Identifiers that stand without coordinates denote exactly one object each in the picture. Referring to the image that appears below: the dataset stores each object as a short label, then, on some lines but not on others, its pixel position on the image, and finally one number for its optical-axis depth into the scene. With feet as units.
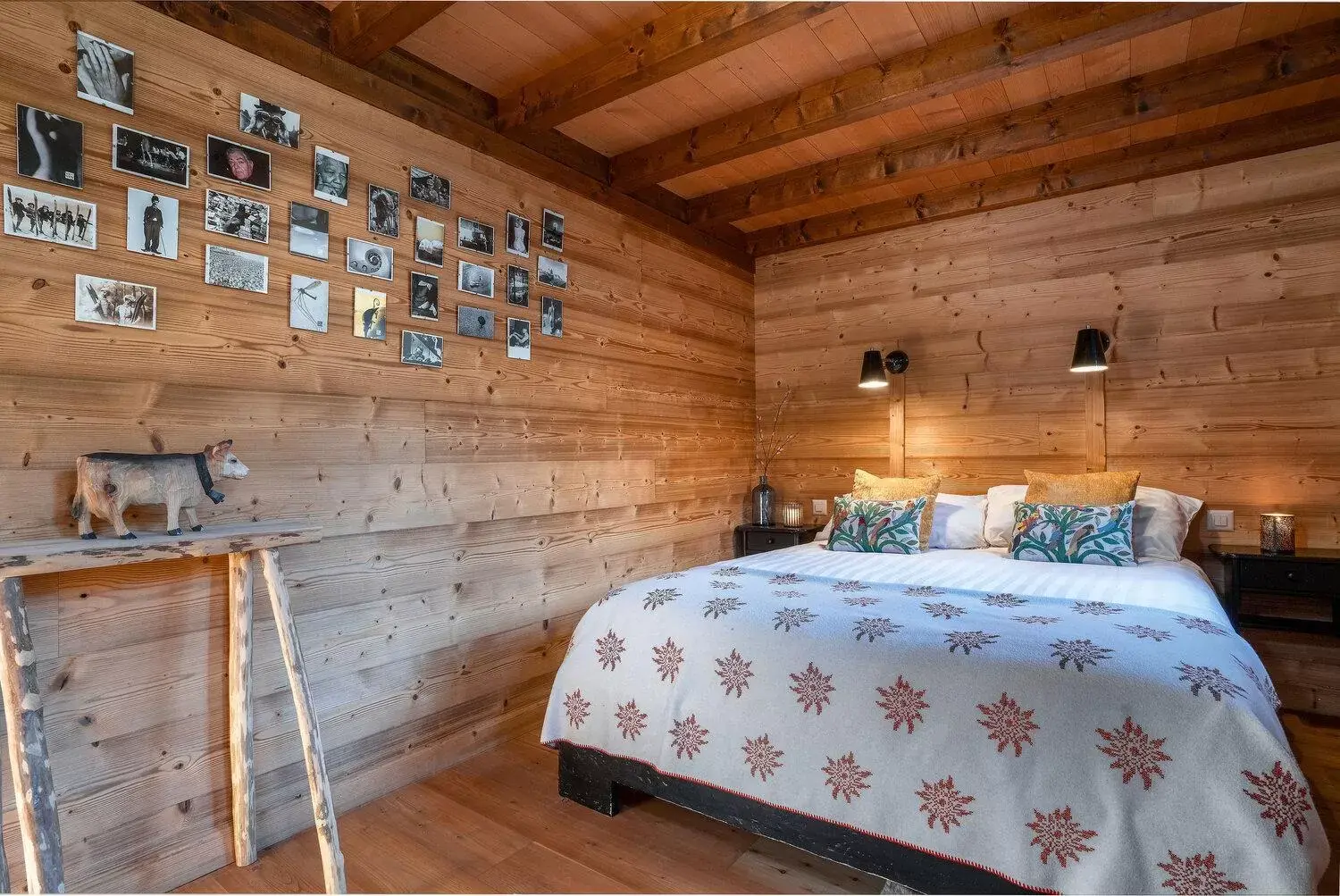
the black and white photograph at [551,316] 10.15
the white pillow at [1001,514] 11.05
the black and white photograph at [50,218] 5.51
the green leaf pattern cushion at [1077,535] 9.34
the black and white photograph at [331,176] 7.50
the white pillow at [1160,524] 9.82
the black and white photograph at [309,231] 7.29
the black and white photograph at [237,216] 6.66
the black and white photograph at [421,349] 8.30
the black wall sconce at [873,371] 13.03
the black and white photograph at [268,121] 6.92
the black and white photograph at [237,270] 6.64
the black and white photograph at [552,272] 10.14
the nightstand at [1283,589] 9.36
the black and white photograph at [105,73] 5.87
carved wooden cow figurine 5.46
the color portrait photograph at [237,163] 6.67
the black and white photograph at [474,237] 9.01
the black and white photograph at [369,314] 7.85
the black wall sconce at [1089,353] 10.86
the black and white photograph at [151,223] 6.14
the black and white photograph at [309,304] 7.25
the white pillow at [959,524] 11.24
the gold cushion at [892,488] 11.99
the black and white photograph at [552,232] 10.22
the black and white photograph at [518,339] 9.61
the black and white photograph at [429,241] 8.49
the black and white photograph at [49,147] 5.56
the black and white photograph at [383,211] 8.00
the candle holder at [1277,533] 9.87
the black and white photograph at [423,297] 8.40
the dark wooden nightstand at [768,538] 13.50
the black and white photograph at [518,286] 9.62
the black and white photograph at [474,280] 8.99
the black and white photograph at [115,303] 5.85
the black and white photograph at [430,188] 8.46
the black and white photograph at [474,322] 8.94
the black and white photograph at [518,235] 9.65
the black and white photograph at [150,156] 6.06
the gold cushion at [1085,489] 10.11
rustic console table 4.79
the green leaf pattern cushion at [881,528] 10.72
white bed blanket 4.64
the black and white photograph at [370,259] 7.80
